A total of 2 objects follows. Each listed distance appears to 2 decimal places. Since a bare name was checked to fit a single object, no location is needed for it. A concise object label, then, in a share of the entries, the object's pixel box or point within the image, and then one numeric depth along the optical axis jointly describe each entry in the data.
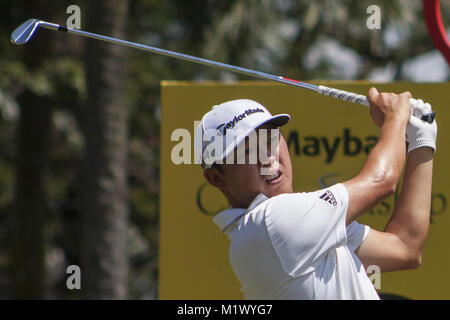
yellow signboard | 8.73
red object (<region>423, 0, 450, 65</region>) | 8.27
